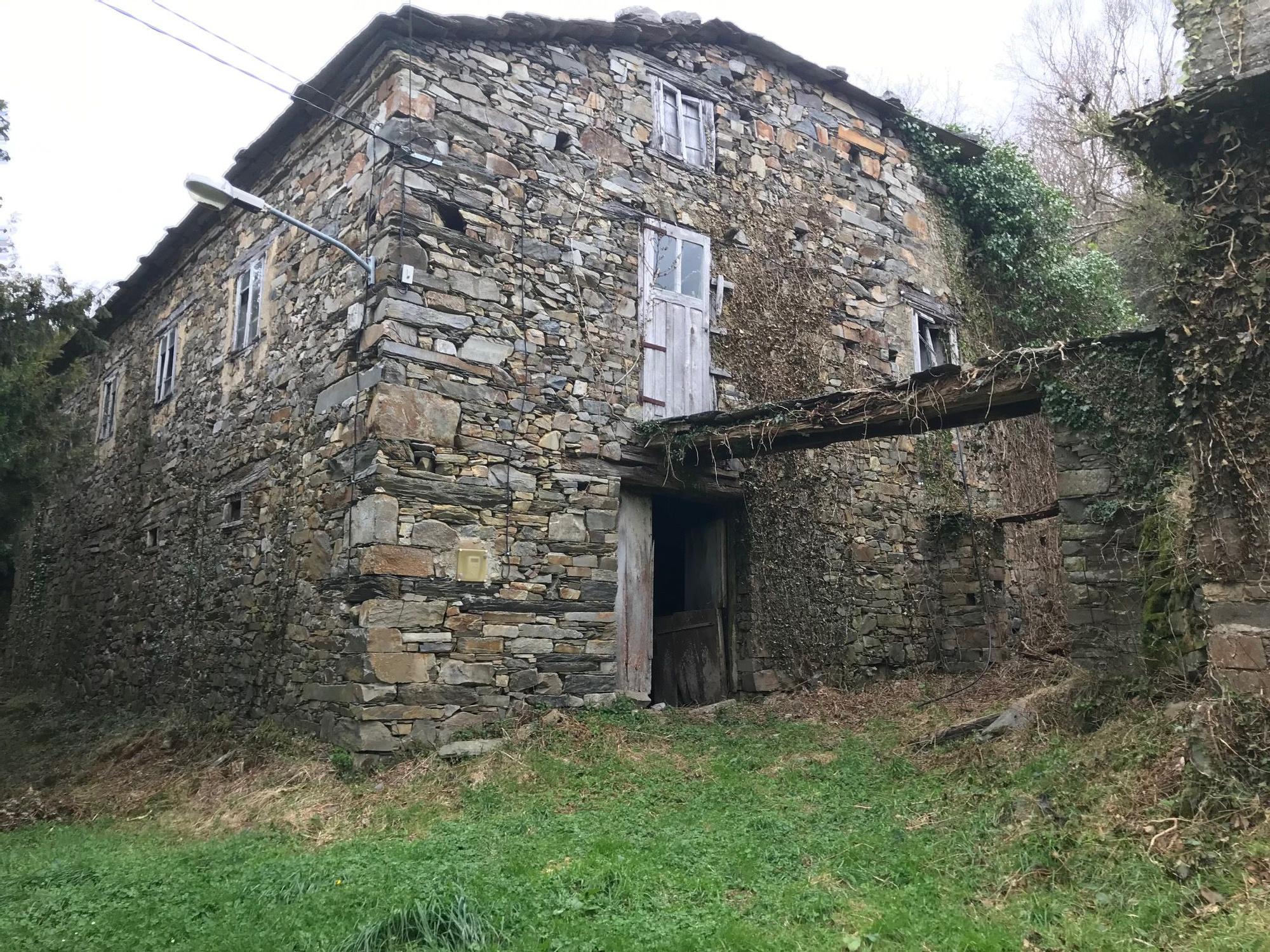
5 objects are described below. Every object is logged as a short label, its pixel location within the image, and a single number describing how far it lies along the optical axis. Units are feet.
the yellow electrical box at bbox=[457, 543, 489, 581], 22.70
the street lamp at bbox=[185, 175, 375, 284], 20.85
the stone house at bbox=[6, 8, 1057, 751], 22.80
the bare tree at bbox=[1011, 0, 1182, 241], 46.78
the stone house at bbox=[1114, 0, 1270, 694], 14.16
